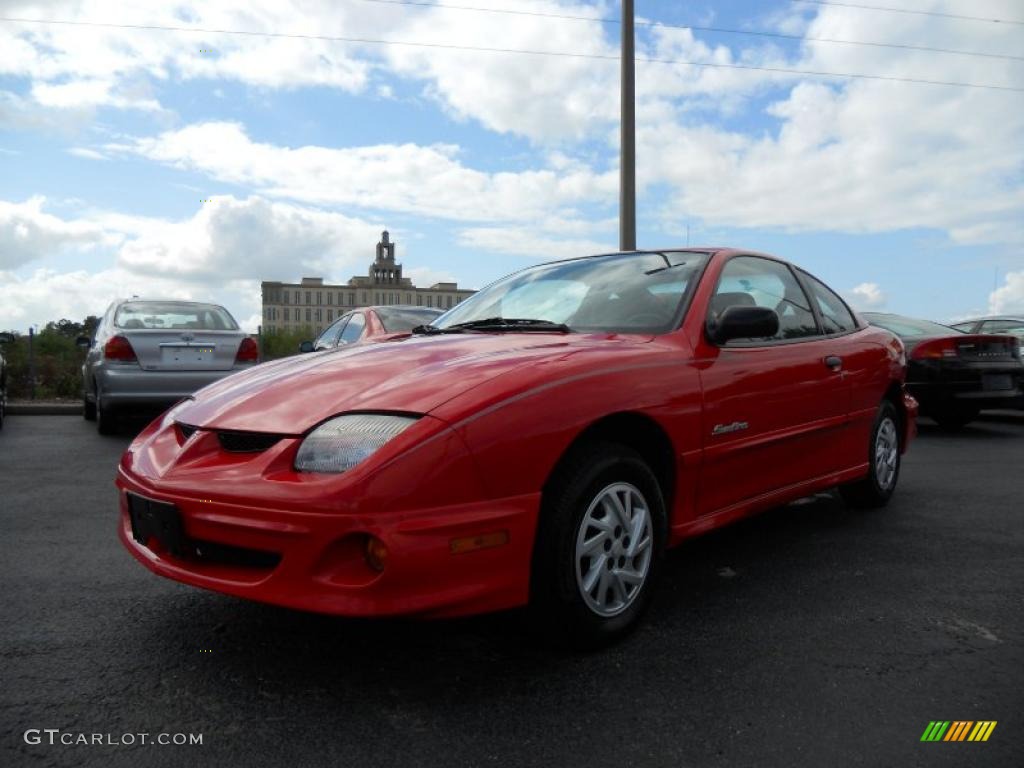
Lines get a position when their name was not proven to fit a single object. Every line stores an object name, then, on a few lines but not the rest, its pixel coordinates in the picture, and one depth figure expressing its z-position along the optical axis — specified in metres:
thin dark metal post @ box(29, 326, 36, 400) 12.33
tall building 137.38
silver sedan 7.76
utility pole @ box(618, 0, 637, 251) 10.78
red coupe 2.21
